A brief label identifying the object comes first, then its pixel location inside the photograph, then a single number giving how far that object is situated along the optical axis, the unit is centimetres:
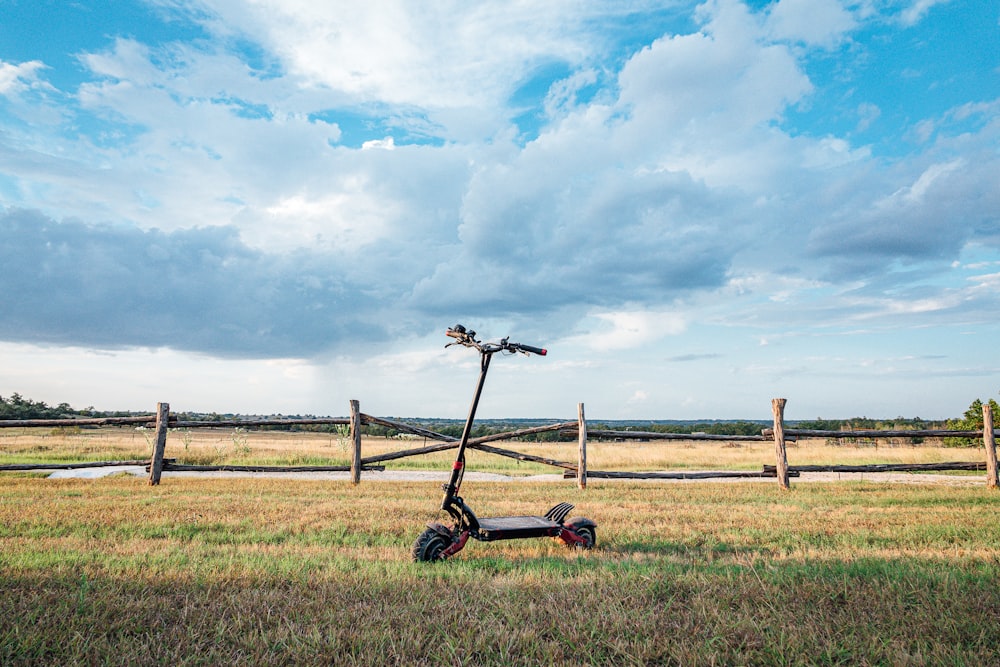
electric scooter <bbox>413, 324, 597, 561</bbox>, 567
